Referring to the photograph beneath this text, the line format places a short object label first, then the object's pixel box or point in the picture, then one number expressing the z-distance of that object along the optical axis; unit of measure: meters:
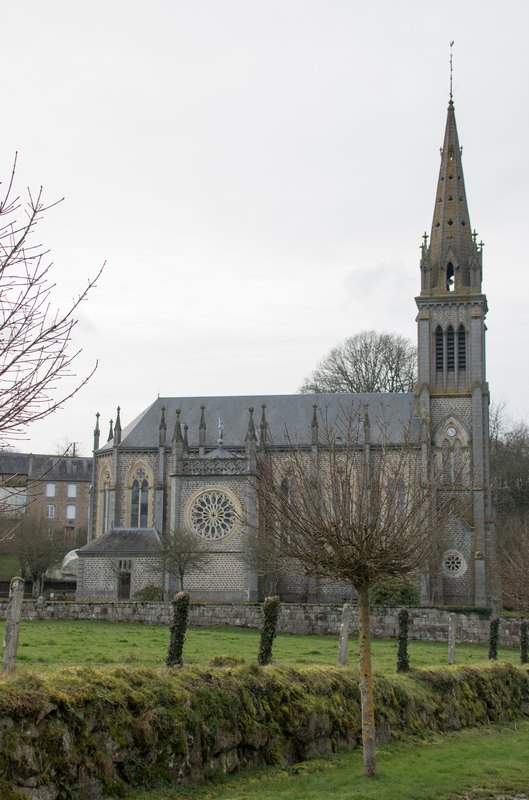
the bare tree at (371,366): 66.44
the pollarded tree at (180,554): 48.12
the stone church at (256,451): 50.38
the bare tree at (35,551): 55.94
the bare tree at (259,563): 43.56
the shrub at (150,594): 46.96
